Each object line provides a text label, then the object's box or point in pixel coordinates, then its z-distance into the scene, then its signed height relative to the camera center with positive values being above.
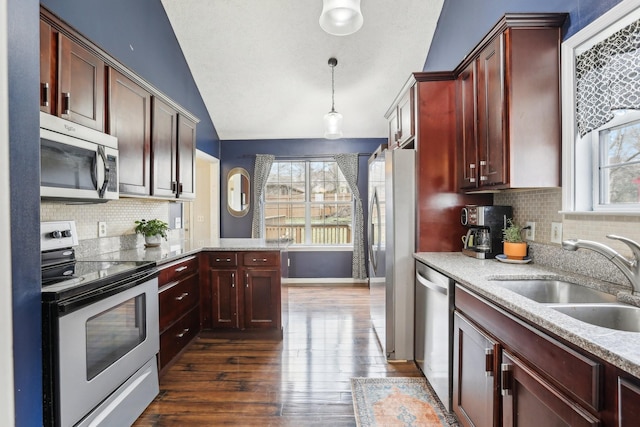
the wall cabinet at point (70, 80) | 1.63 +0.74
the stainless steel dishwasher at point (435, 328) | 1.87 -0.76
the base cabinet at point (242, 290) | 3.03 -0.73
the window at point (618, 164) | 1.53 +0.23
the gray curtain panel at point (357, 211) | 5.17 +0.01
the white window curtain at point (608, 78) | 1.42 +0.63
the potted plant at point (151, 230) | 2.93 -0.16
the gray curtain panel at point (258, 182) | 5.22 +0.49
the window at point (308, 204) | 5.42 +0.13
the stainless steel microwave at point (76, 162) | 1.57 +0.27
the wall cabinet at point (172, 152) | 2.70 +0.55
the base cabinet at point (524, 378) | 0.85 -0.55
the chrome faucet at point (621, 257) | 1.29 -0.18
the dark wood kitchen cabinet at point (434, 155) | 2.49 +0.43
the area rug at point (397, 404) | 1.88 -1.21
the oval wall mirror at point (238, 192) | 5.30 +0.33
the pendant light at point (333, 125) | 3.50 +0.96
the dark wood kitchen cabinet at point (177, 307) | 2.35 -0.76
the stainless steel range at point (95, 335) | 1.34 -0.60
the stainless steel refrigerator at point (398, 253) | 2.52 -0.32
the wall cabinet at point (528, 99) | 1.79 +0.63
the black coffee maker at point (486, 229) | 2.23 -0.12
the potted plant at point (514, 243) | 2.06 -0.21
